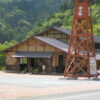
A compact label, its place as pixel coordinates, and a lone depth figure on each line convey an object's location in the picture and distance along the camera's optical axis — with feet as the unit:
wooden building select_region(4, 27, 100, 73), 145.28
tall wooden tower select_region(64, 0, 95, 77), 112.57
